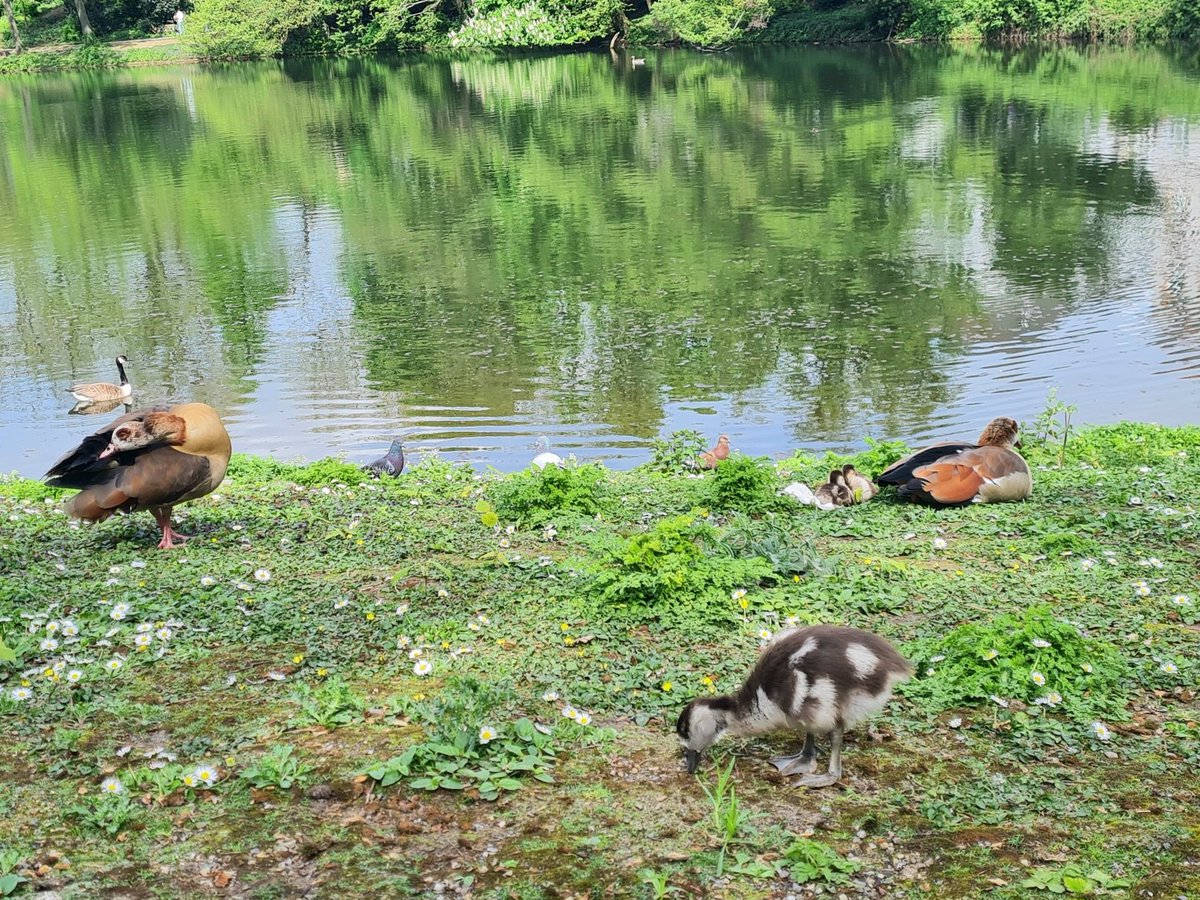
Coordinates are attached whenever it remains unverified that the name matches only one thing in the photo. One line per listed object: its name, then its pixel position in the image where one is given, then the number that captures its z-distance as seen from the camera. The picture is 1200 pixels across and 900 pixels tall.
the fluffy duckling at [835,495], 8.72
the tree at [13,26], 76.44
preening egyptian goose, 7.36
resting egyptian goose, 8.29
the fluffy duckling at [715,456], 10.54
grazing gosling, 4.54
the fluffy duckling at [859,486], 8.73
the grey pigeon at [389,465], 10.53
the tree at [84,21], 78.15
